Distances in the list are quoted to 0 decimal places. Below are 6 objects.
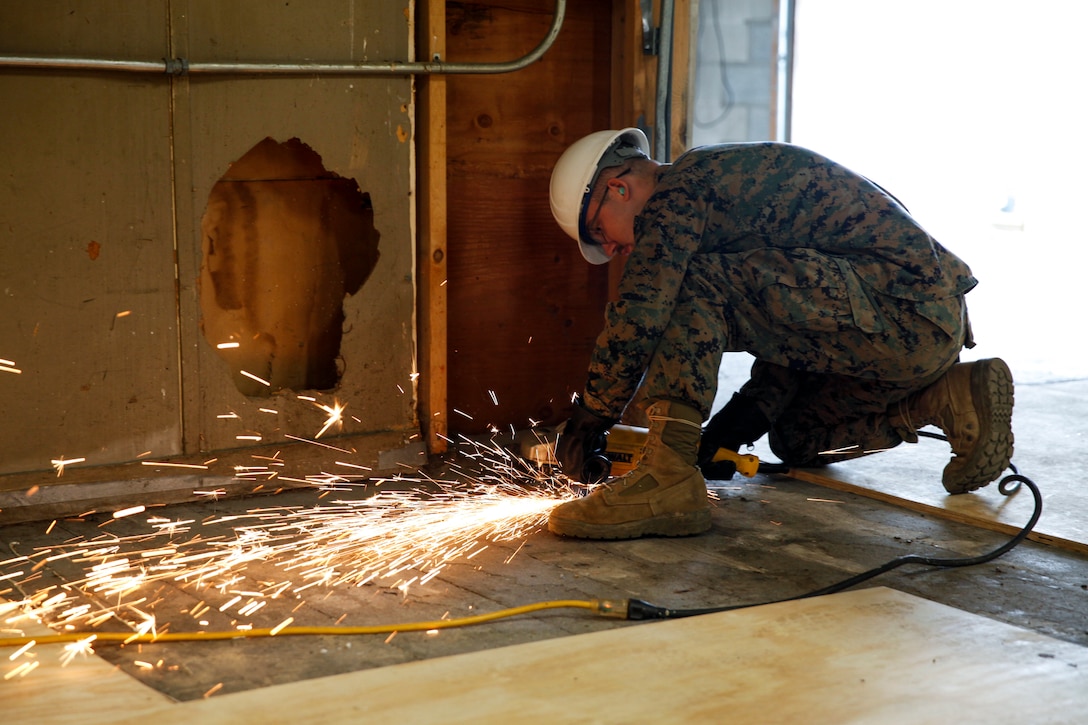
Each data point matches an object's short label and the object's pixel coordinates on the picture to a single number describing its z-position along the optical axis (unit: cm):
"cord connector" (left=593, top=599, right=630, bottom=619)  234
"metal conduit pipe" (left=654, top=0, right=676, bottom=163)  382
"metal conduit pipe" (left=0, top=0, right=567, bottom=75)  288
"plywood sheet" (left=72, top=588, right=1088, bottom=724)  187
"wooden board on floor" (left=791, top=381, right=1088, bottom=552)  306
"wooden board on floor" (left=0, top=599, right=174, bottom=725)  185
